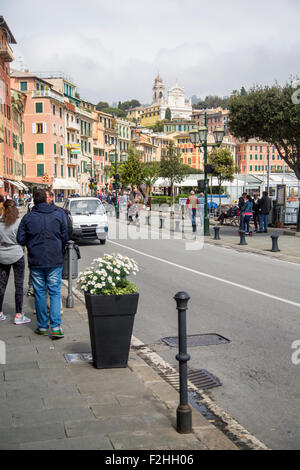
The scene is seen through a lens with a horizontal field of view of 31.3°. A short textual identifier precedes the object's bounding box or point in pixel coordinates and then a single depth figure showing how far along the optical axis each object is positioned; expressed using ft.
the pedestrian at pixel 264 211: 74.84
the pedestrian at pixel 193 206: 81.03
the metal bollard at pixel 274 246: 54.95
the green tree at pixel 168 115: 626.72
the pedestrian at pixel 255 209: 83.02
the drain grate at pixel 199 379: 17.98
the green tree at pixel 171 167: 203.10
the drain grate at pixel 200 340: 22.74
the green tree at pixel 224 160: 196.87
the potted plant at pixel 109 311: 18.02
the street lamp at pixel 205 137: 74.90
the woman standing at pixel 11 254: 24.98
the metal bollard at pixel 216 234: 68.74
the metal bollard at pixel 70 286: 28.40
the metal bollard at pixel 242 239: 62.38
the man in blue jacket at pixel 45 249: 21.94
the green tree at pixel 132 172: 207.51
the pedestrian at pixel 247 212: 73.15
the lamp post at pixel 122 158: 131.78
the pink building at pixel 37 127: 221.87
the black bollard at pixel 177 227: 84.89
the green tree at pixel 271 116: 70.18
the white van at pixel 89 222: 63.16
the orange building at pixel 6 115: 155.43
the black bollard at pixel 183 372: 13.29
